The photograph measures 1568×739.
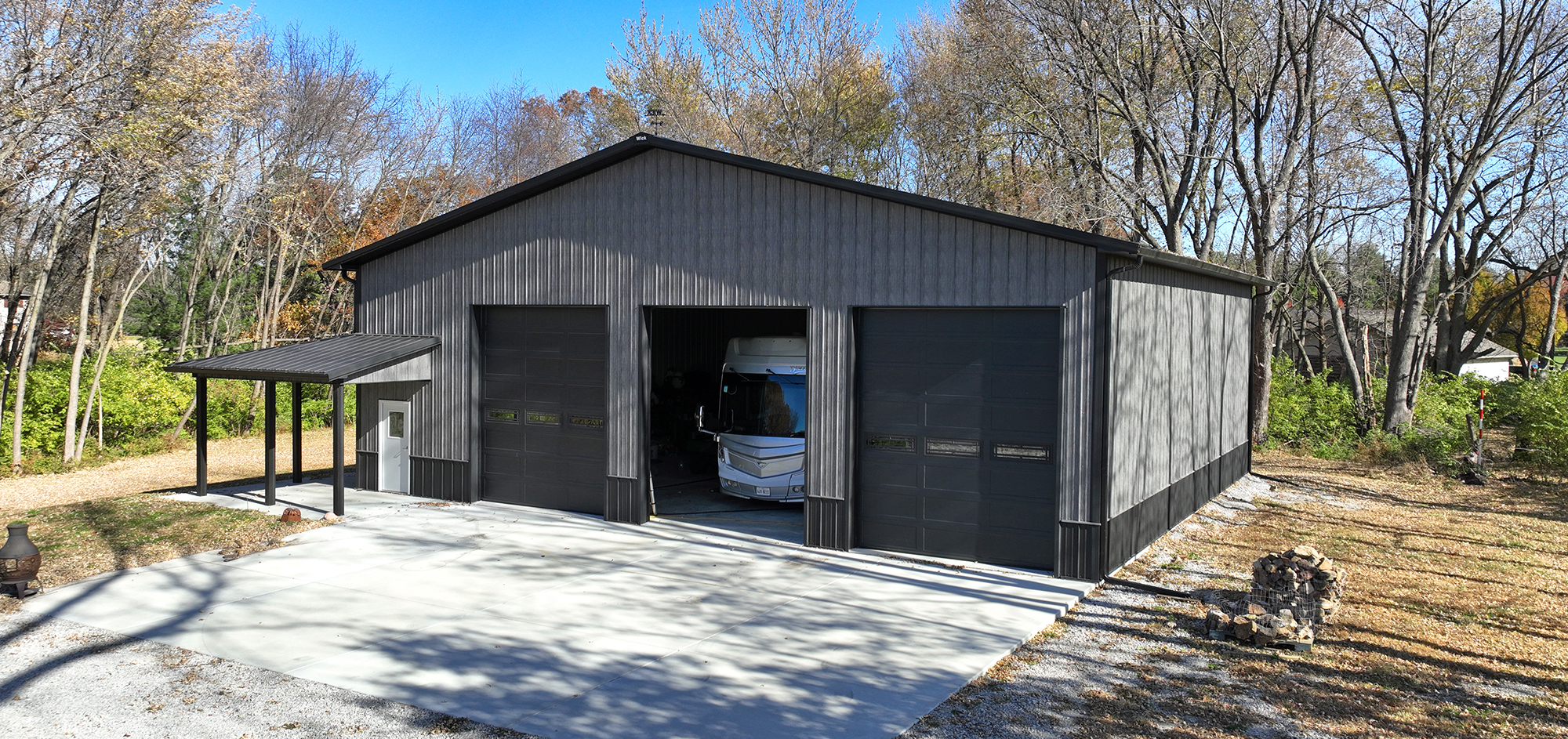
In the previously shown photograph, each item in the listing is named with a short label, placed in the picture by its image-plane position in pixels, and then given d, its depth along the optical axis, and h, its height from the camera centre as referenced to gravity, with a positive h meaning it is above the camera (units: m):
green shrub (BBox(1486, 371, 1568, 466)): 16.09 -0.92
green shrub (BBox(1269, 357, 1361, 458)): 21.00 -1.11
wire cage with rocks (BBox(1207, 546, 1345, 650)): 7.64 -1.90
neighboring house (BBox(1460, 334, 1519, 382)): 45.81 +0.17
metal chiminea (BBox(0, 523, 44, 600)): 8.54 -1.78
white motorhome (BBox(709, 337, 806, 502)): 13.10 -0.82
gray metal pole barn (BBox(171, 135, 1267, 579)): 9.69 +0.10
